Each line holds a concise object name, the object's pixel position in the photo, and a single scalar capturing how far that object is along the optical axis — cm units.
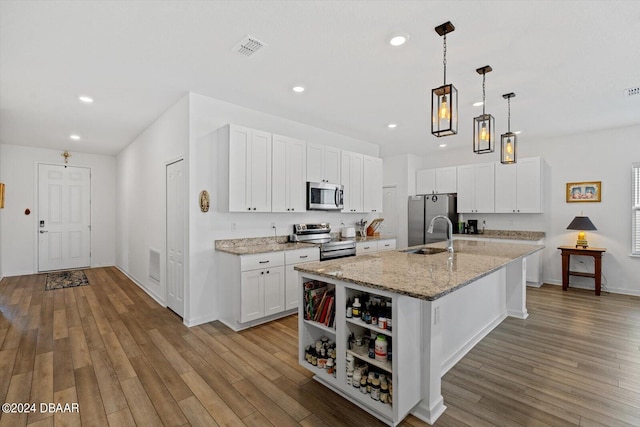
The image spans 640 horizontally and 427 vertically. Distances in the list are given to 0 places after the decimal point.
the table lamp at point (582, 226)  487
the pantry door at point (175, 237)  370
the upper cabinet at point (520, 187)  533
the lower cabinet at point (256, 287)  333
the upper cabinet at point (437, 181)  645
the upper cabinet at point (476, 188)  590
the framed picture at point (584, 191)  511
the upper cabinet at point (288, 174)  405
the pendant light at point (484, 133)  280
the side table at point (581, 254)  477
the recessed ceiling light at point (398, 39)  239
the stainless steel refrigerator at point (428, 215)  630
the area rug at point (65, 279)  534
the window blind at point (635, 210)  478
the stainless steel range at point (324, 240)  420
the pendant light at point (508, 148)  323
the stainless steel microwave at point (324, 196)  449
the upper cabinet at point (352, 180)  513
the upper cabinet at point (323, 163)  454
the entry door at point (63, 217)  645
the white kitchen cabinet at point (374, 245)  480
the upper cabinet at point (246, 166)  358
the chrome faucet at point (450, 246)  308
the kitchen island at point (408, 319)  177
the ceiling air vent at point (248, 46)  247
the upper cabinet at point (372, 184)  555
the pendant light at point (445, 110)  213
